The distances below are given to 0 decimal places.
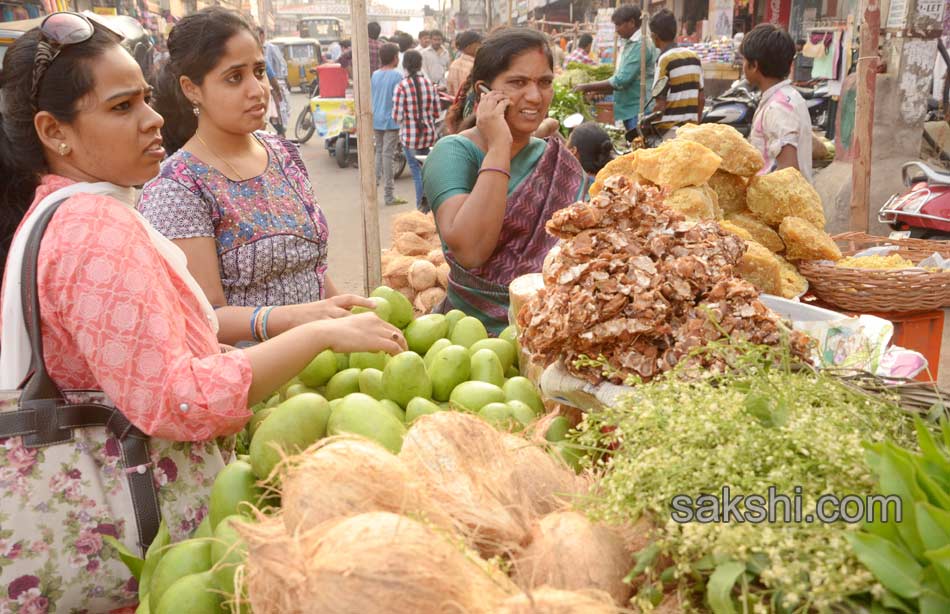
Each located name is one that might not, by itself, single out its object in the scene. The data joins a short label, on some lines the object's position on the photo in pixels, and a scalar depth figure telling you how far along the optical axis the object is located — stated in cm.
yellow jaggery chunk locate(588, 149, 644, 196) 288
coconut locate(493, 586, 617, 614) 88
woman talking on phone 282
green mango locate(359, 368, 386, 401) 193
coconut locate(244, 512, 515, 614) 89
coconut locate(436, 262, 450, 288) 545
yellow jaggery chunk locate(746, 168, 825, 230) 313
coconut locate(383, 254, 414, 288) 564
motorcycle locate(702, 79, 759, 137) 794
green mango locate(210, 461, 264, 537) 141
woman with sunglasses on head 138
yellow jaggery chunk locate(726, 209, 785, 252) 317
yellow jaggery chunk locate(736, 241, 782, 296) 259
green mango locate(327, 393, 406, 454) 145
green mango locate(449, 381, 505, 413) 180
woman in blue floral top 228
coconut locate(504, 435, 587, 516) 127
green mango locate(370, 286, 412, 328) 237
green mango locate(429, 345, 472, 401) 194
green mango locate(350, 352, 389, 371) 211
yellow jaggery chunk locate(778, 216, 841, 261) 309
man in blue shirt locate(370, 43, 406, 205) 1080
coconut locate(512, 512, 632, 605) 106
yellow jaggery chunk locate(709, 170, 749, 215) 322
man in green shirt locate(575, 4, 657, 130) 883
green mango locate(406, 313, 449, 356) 232
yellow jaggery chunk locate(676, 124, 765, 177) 305
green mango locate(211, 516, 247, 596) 121
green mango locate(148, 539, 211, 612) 130
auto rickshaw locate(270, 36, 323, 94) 2697
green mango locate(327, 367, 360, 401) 202
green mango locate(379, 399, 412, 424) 181
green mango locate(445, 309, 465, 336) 241
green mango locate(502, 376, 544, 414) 188
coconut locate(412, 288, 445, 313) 531
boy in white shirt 445
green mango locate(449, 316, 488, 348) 227
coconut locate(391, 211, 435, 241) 611
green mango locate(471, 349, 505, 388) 197
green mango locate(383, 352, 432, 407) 186
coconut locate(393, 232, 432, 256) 595
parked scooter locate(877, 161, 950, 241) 557
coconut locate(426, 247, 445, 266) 565
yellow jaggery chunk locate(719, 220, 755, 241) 277
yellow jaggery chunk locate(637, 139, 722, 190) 276
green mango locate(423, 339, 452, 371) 215
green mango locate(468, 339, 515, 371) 216
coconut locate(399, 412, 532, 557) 111
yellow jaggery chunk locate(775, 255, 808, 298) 303
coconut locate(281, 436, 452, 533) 105
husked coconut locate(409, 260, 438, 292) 541
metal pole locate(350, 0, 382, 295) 351
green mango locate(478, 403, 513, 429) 165
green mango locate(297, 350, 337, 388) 205
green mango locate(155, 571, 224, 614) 121
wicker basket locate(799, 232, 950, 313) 303
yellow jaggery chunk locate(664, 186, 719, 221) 272
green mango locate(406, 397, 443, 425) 175
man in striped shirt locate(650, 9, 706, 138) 693
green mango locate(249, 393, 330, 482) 143
